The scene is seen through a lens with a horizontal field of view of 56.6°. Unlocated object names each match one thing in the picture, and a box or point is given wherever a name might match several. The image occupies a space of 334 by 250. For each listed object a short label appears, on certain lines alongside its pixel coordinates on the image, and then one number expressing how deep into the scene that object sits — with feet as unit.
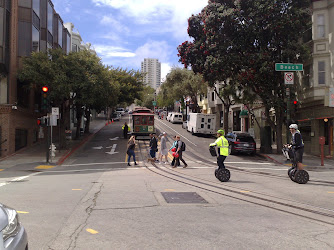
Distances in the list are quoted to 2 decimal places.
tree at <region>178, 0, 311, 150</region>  65.77
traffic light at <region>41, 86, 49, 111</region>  58.73
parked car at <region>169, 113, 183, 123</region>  175.01
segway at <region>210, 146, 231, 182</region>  35.53
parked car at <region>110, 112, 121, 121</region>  204.23
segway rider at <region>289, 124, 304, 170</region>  33.27
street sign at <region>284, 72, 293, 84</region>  59.71
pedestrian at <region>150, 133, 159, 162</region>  58.54
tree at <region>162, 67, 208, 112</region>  143.51
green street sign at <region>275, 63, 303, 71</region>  58.29
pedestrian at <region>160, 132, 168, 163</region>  57.62
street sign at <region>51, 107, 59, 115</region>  62.49
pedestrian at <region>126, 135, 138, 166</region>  53.13
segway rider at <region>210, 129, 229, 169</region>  34.45
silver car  9.73
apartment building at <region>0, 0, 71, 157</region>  70.38
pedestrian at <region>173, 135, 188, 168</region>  51.44
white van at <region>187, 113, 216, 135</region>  115.44
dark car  73.41
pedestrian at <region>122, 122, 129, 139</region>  111.14
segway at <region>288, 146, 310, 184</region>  34.71
